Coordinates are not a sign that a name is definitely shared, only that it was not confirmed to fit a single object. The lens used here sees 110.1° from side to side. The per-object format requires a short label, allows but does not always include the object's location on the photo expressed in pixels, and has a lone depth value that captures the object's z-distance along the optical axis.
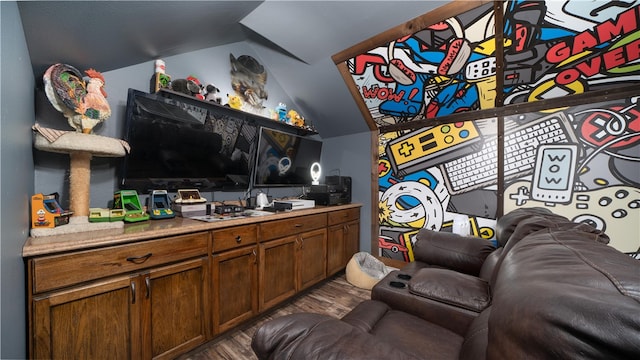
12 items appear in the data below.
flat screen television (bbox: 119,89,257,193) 1.57
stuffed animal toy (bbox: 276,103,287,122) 2.78
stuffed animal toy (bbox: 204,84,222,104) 2.04
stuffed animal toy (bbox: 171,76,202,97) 1.83
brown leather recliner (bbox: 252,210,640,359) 0.35
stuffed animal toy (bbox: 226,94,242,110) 2.22
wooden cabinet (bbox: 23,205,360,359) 1.01
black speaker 3.09
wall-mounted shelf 1.83
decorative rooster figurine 1.23
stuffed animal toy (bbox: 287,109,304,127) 2.91
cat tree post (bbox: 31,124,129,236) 1.18
